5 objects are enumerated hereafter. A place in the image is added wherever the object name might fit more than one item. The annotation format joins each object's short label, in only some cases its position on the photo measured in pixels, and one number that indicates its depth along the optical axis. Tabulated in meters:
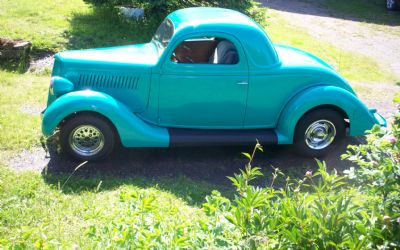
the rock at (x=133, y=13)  9.91
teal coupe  5.12
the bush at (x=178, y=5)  9.50
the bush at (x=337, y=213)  2.28
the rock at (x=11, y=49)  7.95
